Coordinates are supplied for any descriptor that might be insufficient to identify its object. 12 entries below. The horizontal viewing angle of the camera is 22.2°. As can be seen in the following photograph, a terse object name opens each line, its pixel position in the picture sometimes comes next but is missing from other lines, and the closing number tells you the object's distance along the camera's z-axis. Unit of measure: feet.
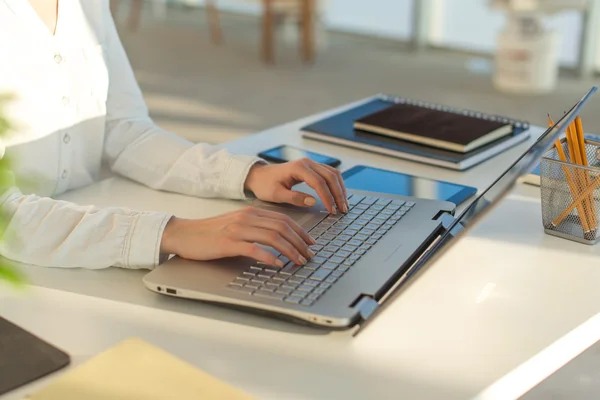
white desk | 5.85
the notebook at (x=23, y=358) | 5.76
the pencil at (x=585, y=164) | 6.91
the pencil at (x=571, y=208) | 6.92
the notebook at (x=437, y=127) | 8.05
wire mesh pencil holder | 6.91
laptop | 6.08
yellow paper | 5.64
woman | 6.53
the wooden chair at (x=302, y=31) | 23.87
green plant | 4.33
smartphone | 7.91
